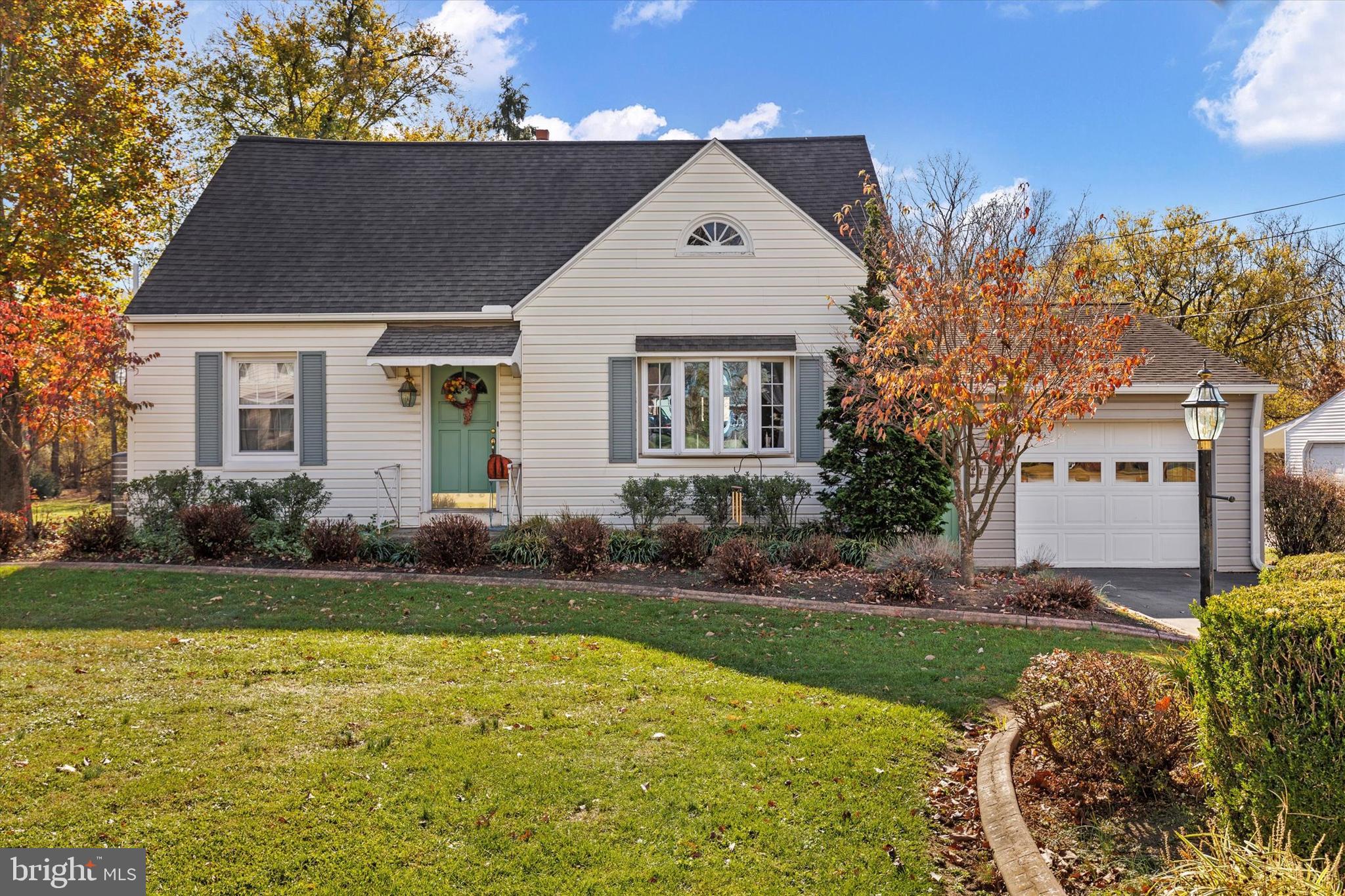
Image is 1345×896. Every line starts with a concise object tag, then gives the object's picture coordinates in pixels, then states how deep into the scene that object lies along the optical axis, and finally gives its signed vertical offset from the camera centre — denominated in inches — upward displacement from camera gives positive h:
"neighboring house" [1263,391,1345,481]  783.7 +12.4
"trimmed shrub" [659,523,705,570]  406.3 -47.2
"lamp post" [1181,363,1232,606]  263.6 +7.8
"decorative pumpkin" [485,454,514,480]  490.0 -8.5
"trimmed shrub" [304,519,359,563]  398.6 -44.1
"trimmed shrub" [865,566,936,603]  346.3 -58.4
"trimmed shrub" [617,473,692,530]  474.0 -26.3
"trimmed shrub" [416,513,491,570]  394.6 -44.4
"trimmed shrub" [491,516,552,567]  403.5 -47.8
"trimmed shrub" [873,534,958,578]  386.6 -50.1
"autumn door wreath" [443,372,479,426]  509.7 +40.0
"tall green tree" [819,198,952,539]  431.5 -9.9
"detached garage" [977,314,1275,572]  489.1 -26.2
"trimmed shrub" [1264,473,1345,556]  491.8 -37.8
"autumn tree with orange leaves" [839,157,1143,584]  330.6 +51.9
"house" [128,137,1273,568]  490.6 +42.9
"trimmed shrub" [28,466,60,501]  862.5 -32.0
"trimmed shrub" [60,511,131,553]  417.7 -42.1
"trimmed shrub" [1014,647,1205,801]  148.3 -52.1
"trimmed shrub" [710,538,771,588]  366.0 -51.0
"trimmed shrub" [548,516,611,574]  385.7 -45.0
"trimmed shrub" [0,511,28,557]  425.4 -41.2
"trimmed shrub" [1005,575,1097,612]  342.3 -61.3
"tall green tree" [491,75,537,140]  1077.1 +463.2
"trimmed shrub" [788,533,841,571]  402.0 -51.0
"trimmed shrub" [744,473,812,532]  469.4 -26.0
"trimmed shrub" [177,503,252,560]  396.2 -37.5
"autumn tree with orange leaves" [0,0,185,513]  474.0 +203.4
